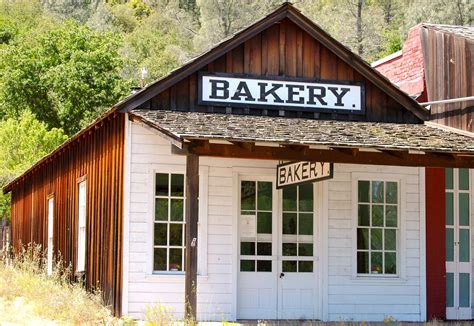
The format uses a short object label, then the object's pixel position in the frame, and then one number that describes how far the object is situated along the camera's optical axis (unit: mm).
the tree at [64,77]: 49406
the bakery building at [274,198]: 15141
